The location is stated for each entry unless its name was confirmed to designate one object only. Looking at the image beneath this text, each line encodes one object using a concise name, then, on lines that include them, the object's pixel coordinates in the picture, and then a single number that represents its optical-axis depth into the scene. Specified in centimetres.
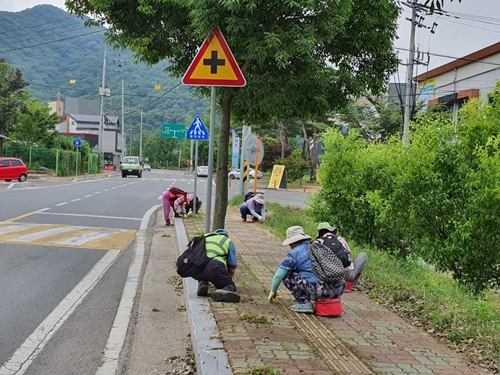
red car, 3422
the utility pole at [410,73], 3028
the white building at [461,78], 3066
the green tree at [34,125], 4741
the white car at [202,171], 6769
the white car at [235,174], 6504
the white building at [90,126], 9994
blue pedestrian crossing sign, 1455
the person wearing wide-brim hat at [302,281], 593
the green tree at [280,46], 771
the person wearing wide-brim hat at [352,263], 715
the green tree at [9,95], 4809
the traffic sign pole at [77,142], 4641
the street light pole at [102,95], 6262
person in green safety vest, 629
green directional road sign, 4969
